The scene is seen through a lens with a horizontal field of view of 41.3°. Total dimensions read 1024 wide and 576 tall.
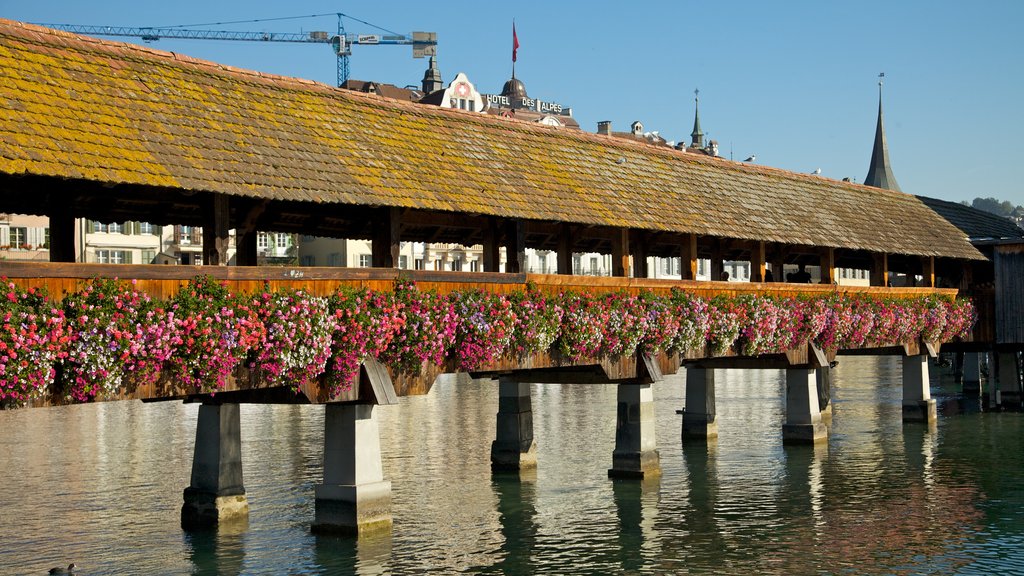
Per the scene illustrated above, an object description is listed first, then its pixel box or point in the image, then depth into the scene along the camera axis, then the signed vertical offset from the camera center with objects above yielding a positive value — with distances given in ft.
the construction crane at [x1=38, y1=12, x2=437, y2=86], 568.00 +122.44
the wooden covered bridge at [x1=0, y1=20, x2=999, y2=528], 62.03 +7.85
